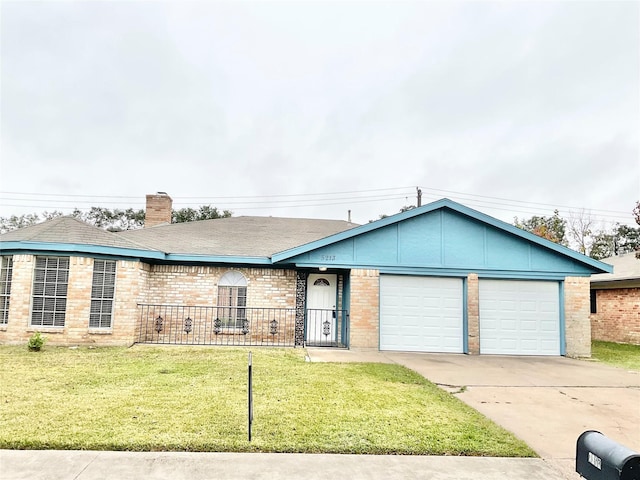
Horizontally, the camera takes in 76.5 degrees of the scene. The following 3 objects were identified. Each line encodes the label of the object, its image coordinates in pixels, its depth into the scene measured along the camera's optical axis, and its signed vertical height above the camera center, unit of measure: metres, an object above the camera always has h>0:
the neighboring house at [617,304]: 15.79 -0.56
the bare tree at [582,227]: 41.44 +6.44
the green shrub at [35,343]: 9.85 -1.55
